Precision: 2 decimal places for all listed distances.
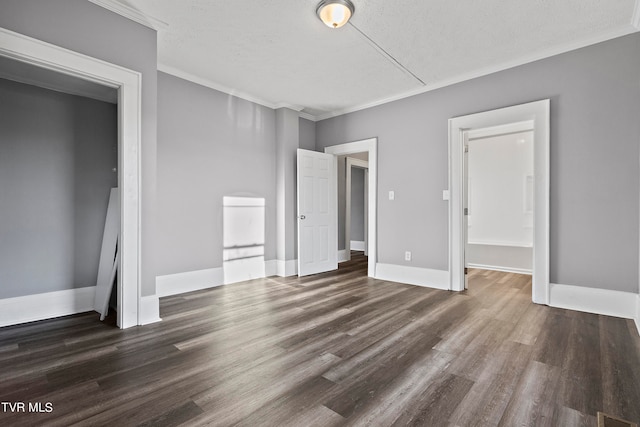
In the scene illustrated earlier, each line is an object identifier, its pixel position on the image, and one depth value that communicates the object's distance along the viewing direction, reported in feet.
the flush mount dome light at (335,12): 8.20
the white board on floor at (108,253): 10.15
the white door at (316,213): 16.12
